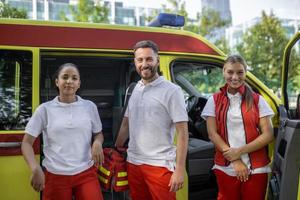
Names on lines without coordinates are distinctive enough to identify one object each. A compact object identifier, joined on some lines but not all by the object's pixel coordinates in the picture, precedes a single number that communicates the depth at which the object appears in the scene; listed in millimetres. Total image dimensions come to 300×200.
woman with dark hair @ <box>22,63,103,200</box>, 2447
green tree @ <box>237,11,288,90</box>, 16609
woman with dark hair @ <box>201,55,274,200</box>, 2664
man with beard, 2436
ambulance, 2684
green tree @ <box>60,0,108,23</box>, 13898
